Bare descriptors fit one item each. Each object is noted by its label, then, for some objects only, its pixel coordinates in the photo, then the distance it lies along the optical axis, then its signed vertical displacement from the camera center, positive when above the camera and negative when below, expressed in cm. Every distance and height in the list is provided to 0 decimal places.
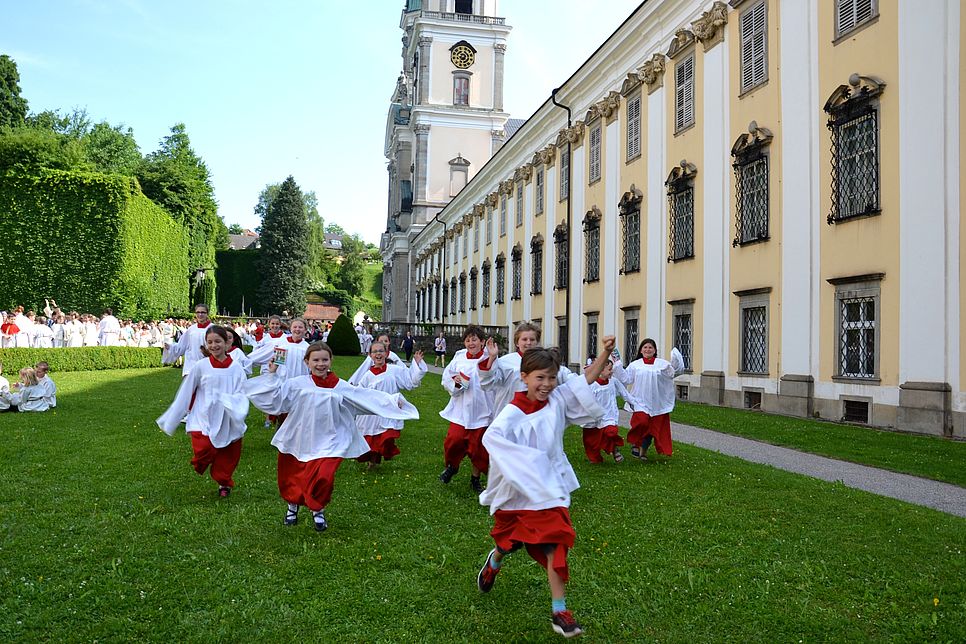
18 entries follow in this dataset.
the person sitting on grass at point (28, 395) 1599 -113
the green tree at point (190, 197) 6259 +1106
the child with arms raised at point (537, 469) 495 -80
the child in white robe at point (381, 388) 1055 -63
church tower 6844 +2055
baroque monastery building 1459 +339
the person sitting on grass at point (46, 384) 1589 -92
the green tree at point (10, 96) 5925 +1753
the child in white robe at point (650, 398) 1159 -78
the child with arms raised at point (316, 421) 725 -75
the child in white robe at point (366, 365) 1074 -33
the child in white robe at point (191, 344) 1217 -9
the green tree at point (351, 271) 12088 +1007
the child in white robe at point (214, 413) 841 -77
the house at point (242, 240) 15162 +1884
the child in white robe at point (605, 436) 1119 -129
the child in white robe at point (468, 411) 891 -79
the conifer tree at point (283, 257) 8812 +885
